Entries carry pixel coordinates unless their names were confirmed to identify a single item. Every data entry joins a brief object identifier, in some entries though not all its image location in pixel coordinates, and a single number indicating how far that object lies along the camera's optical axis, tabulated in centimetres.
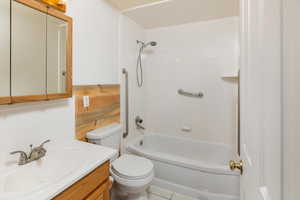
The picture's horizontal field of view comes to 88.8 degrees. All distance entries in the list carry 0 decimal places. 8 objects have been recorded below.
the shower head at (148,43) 253
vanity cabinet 83
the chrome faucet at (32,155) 99
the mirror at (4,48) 94
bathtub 165
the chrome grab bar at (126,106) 221
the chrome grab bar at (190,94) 242
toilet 140
